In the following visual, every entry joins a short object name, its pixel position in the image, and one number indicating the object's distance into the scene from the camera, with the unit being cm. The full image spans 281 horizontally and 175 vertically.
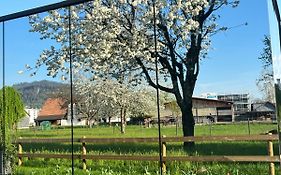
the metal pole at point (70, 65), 498
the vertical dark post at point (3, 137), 535
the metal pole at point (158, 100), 443
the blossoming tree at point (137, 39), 457
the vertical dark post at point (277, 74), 357
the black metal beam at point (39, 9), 471
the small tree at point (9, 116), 535
